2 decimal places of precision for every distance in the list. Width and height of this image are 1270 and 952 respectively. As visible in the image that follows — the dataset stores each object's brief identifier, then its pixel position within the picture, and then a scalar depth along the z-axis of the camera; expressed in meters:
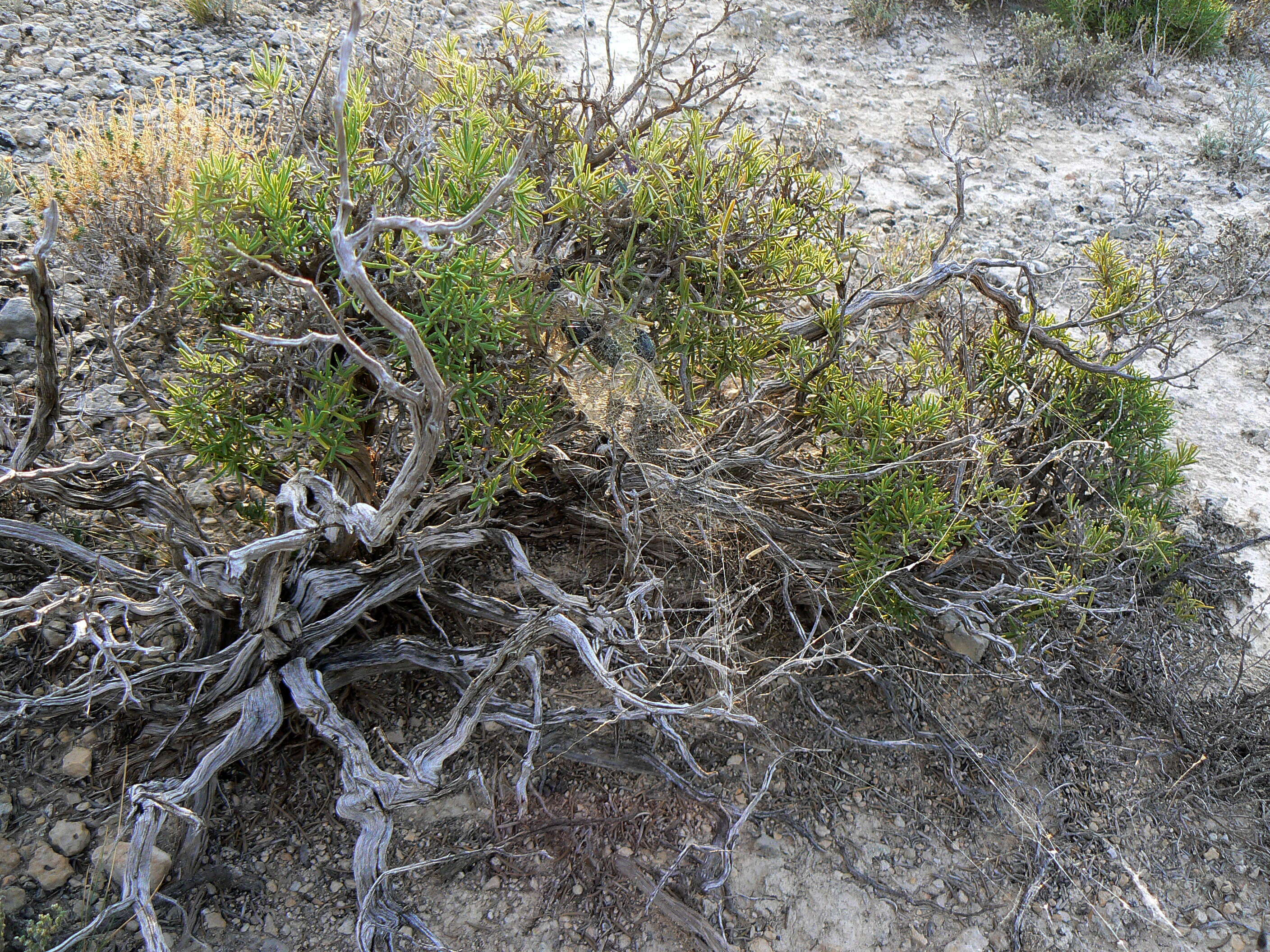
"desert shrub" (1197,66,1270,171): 5.07
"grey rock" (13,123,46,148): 3.72
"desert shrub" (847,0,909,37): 6.18
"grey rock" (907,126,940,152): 5.16
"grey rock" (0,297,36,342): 2.94
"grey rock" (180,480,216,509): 2.72
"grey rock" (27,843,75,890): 2.03
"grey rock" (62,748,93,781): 2.19
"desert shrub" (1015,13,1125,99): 5.66
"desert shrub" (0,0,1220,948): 2.01
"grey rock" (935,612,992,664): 2.65
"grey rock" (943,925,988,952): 2.30
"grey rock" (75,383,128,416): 2.62
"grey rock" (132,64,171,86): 4.30
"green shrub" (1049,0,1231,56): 6.01
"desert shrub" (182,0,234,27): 4.76
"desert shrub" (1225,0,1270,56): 6.20
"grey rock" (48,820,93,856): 2.08
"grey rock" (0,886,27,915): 1.98
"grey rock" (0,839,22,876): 2.03
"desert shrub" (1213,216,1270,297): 4.06
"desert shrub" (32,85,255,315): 3.00
